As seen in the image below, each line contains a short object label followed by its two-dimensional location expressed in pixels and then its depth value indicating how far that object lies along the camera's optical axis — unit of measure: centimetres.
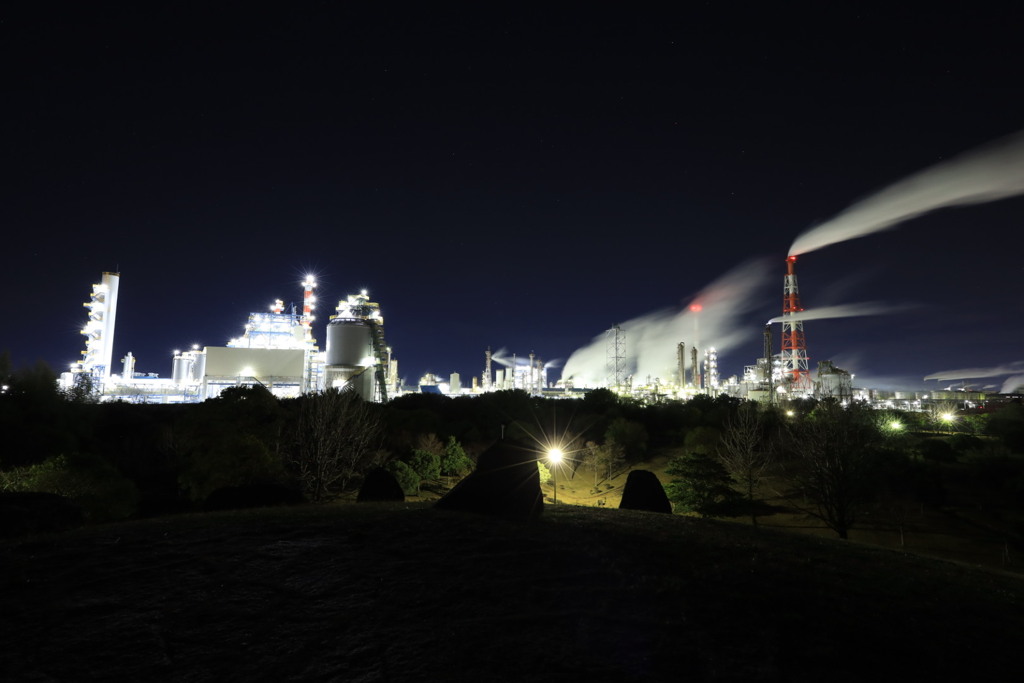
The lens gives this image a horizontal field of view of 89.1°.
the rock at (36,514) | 1125
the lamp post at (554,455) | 2830
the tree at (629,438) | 5031
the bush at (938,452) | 4225
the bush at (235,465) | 2330
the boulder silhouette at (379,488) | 1894
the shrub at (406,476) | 3033
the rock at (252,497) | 1612
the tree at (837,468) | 2241
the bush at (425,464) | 3481
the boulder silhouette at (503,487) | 1321
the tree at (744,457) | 2931
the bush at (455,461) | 3781
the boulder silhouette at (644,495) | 1866
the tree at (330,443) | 2517
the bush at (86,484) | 1944
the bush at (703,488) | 2789
